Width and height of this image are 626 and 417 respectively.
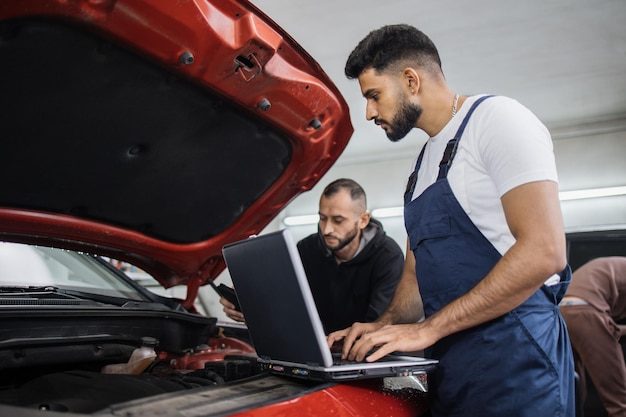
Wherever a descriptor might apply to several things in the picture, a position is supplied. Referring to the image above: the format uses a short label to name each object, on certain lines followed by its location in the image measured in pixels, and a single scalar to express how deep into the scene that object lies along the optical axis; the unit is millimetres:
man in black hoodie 2732
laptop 1156
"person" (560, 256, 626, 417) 3291
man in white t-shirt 1222
